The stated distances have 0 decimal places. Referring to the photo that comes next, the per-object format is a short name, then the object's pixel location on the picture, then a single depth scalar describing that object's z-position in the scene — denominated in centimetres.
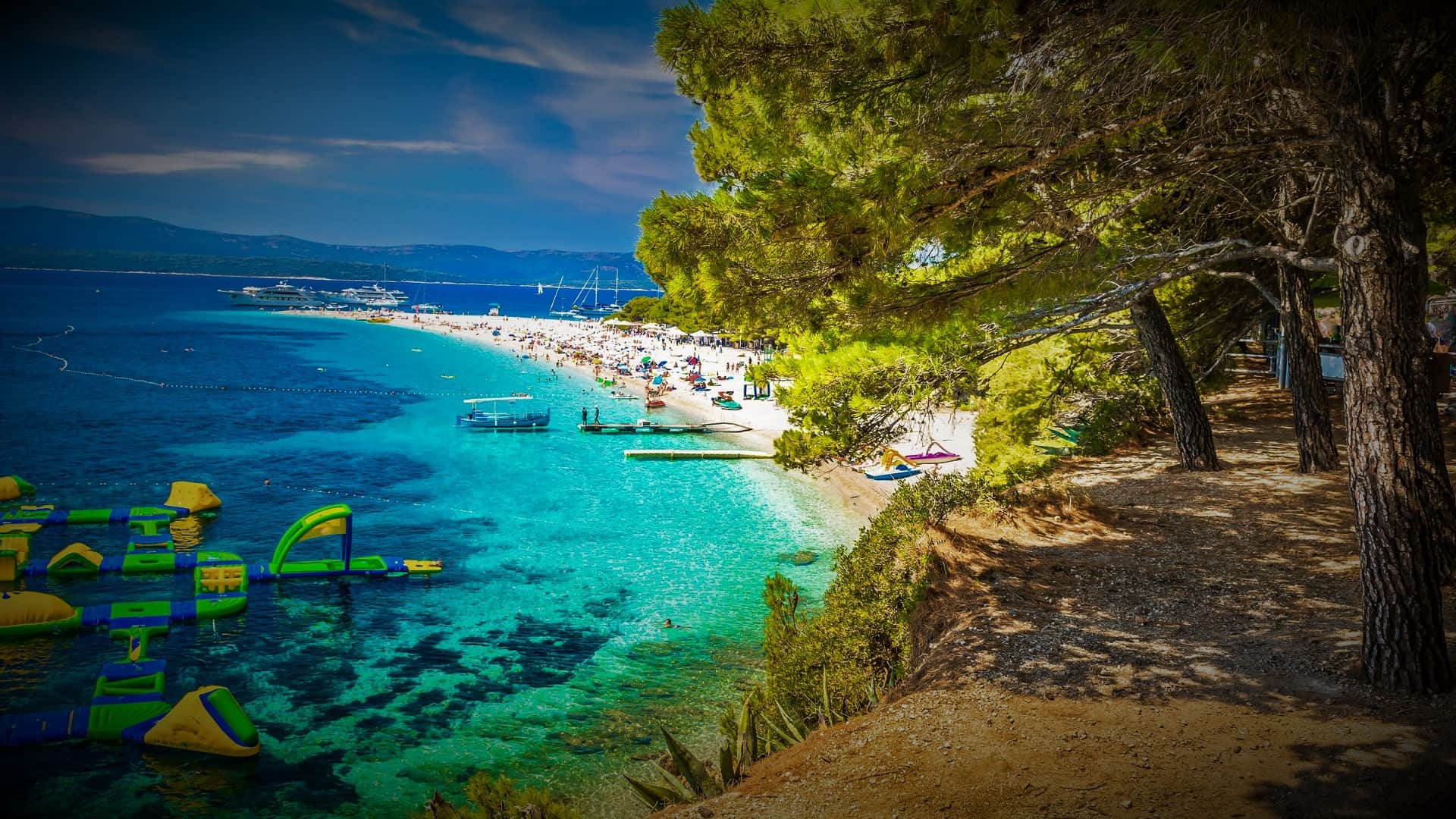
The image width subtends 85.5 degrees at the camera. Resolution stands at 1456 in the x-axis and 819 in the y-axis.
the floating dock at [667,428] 3912
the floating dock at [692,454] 3372
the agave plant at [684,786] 613
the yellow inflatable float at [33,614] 1459
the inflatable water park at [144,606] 1132
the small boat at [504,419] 4072
